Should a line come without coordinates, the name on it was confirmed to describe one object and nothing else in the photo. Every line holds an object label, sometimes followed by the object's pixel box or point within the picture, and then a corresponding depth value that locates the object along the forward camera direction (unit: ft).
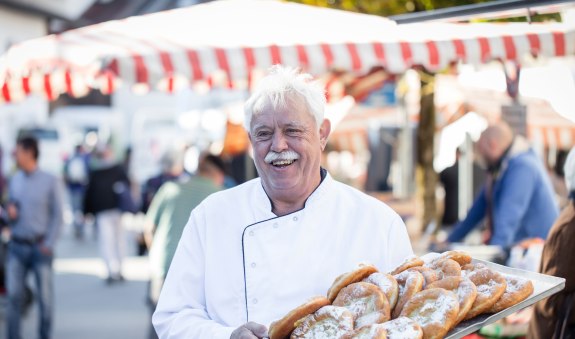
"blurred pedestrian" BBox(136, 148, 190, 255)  40.52
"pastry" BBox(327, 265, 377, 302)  8.74
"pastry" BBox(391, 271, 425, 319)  8.52
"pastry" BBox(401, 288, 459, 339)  7.93
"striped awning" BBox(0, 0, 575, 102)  20.07
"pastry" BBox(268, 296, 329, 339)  8.11
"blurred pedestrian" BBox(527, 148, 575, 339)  12.49
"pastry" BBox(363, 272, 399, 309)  8.50
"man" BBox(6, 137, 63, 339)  25.67
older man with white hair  9.48
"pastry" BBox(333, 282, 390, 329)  8.21
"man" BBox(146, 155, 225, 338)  21.71
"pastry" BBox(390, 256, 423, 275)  9.09
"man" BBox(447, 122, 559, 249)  20.44
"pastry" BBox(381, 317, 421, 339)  7.71
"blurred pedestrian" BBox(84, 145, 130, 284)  39.96
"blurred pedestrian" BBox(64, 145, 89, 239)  63.87
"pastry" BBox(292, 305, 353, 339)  7.94
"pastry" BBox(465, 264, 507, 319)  8.50
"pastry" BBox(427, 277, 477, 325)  8.30
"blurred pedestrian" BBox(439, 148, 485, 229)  43.32
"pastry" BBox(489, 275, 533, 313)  8.59
